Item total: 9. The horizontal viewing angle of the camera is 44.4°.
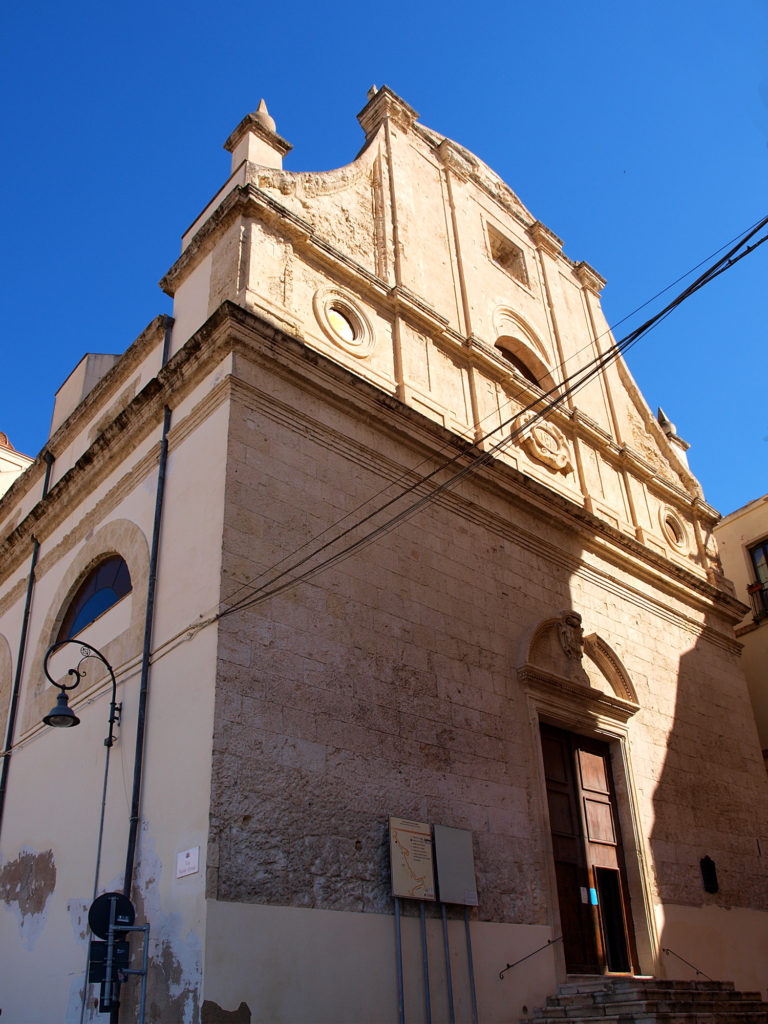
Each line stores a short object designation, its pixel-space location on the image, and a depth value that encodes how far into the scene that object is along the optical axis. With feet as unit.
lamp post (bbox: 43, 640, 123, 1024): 25.61
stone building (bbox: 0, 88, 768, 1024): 26.96
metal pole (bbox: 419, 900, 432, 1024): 27.68
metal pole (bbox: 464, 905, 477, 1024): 29.14
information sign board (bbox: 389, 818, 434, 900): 28.58
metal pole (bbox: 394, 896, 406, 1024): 26.86
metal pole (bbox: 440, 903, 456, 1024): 28.27
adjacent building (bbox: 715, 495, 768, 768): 57.26
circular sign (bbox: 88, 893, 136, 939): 25.07
